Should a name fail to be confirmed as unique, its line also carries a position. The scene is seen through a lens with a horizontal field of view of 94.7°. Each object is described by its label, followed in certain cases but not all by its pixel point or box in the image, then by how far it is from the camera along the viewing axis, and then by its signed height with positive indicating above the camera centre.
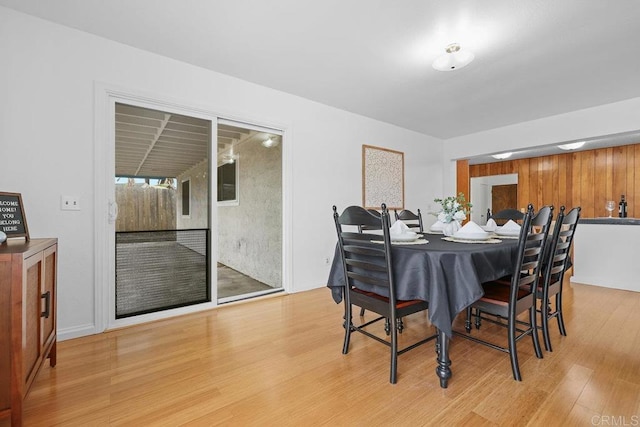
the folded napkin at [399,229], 2.04 -0.10
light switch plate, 2.20 +0.08
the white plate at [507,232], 2.47 -0.16
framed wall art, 4.31 +0.57
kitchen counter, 3.68 -0.09
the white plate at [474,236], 2.08 -0.15
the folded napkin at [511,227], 2.51 -0.11
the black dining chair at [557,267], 1.96 -0.38
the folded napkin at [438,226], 2.75 -0.11
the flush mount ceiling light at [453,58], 2.41 +1.29
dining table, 1.54 -0.34
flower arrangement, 2.43 +0.02
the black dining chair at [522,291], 1.64 -0.50
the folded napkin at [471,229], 2.12 -0.11
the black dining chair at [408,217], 2.96 -0.03
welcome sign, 1.62 -0.01
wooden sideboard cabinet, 1.19 -0.47
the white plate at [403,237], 2.00 -0.16
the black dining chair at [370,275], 1.64 -0.37
